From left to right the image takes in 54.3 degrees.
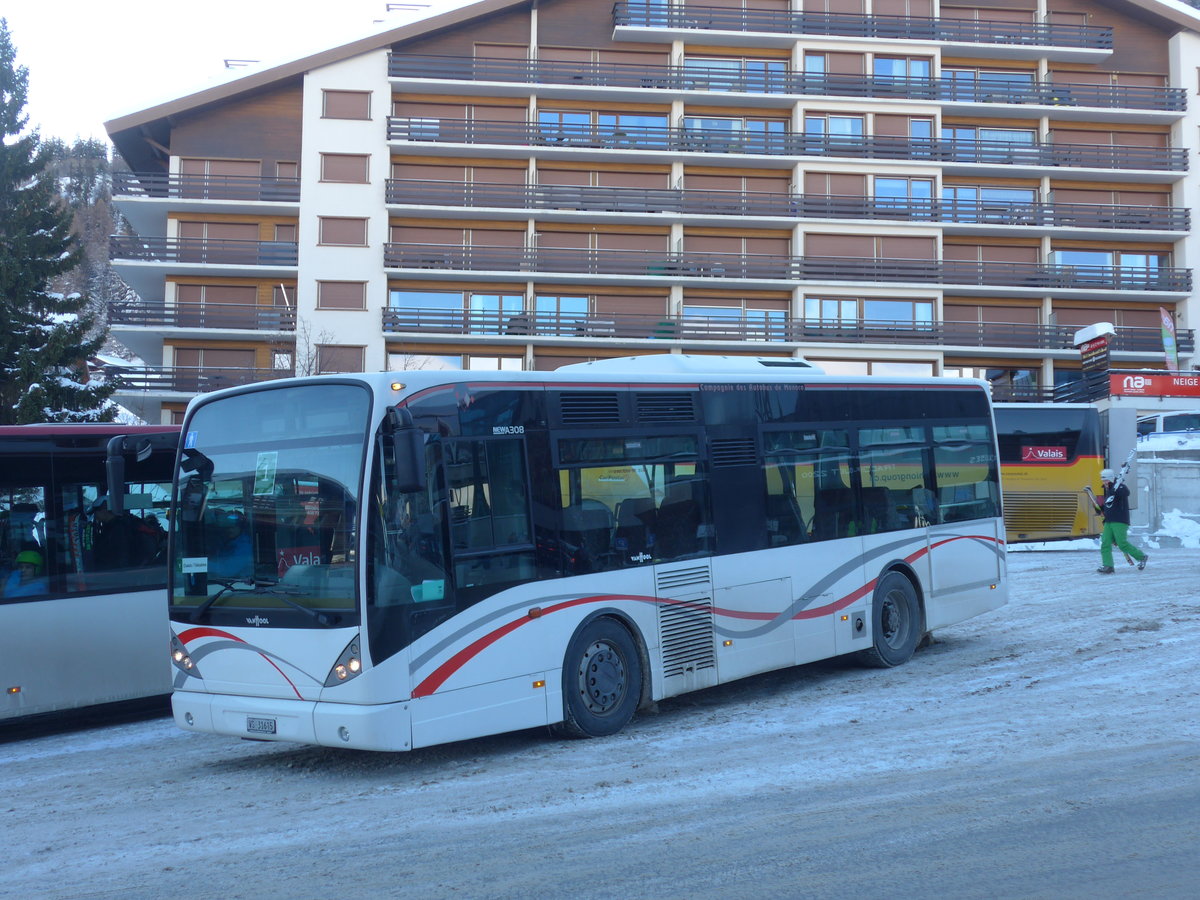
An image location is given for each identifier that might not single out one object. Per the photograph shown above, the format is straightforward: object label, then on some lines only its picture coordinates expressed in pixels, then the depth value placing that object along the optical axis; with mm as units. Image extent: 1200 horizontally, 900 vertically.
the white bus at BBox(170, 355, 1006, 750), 8008
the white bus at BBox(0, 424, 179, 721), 10312
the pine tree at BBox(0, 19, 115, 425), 37156
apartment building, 43625
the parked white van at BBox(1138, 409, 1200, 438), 35531
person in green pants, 20047
